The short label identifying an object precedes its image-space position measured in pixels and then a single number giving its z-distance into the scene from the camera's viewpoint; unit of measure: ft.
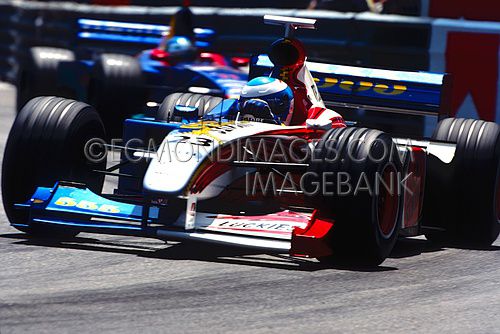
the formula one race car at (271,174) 45.16
